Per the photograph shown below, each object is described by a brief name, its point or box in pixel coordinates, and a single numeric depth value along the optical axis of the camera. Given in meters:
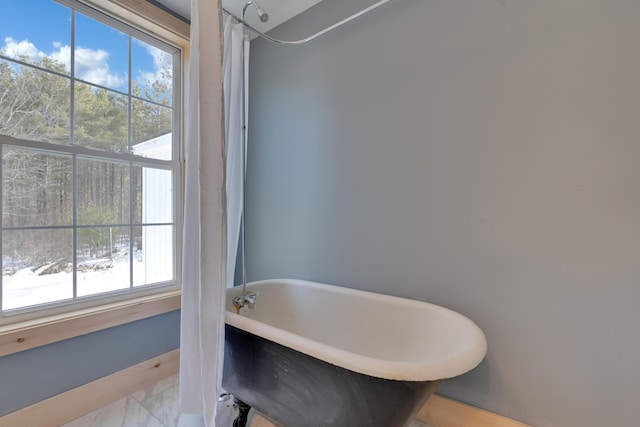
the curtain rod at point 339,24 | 1.42
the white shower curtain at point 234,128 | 1.53
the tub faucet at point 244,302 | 1.46
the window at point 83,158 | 1.32
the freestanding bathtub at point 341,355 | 0.83
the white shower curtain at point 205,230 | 1.08
